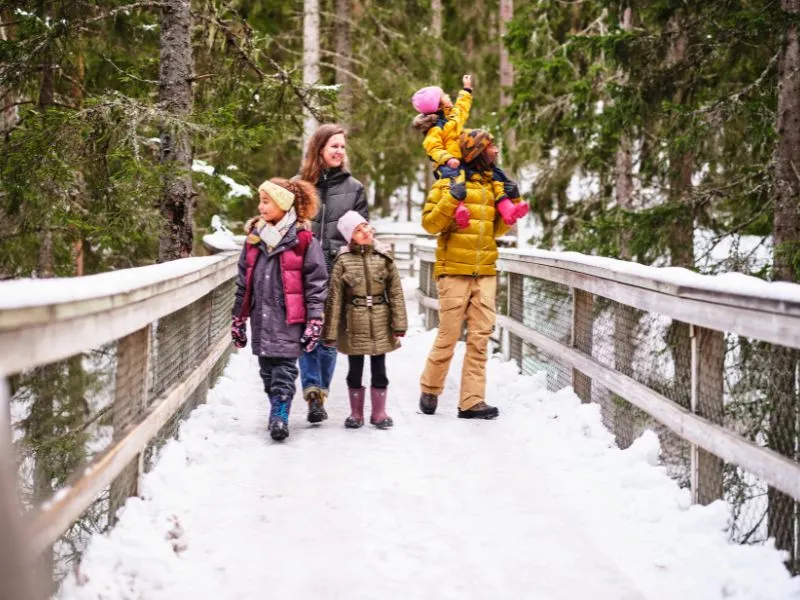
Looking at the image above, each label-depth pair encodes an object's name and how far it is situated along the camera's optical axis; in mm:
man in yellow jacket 6762
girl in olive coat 6449
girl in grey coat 6078
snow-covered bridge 3559
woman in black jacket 6781
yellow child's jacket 6645
